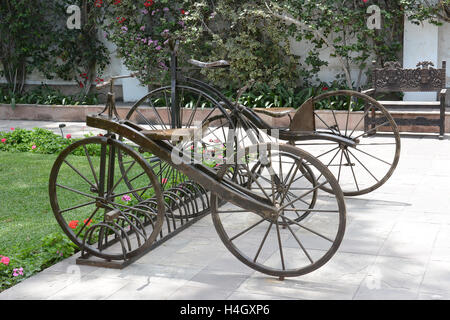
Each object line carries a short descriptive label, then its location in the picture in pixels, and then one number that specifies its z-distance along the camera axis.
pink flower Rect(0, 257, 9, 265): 3.73
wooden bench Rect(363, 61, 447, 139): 8.10
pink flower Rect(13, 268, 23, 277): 3.70
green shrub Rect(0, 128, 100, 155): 7.75
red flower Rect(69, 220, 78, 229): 4.30
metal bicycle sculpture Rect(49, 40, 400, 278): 3.62
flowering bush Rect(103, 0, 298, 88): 10.14
